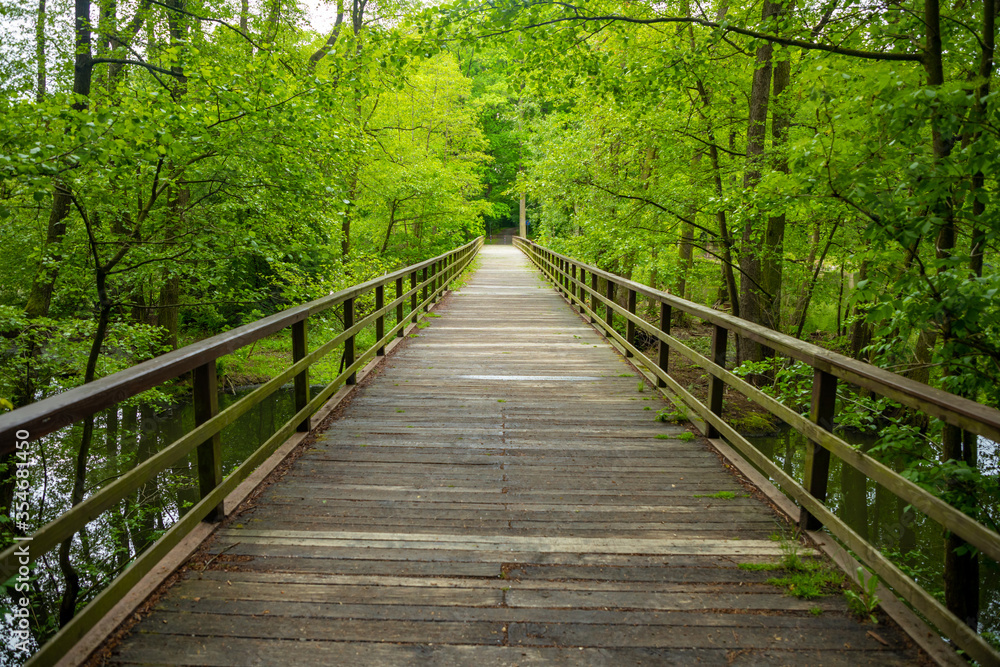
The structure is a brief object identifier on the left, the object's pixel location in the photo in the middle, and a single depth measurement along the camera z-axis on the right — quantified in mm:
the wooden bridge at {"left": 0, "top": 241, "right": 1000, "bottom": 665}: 2078
